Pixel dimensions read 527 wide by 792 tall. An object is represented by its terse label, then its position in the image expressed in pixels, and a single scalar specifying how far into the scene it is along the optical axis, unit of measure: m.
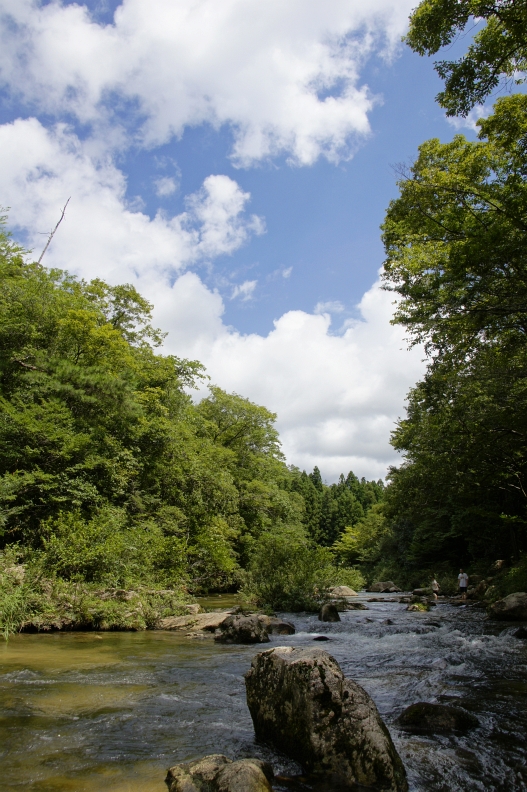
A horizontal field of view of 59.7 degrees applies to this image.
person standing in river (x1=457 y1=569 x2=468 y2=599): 23.10
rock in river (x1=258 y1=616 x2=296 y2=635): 12.72
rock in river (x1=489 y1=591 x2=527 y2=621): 14.51
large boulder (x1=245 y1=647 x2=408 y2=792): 3.91
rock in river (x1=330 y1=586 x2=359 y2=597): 24.54
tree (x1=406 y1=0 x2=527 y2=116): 8.54
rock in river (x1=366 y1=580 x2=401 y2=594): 36.38
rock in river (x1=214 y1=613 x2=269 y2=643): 11.13
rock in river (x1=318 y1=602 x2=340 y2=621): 15.41
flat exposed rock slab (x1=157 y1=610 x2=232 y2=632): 12.86
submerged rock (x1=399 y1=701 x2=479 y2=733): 5.12
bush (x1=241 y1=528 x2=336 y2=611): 18.31
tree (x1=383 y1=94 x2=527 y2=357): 10.87
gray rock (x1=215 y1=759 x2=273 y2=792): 3.34
